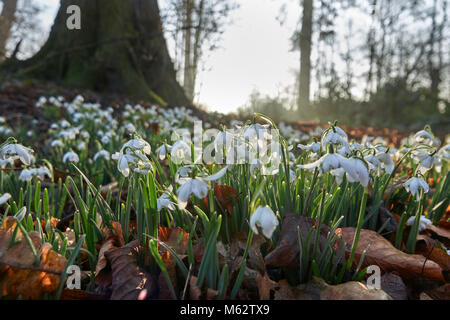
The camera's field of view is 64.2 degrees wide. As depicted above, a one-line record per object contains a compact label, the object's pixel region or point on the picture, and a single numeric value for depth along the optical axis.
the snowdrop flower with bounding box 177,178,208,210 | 0.88
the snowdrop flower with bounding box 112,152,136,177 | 1.19
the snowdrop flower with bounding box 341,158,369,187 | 0.86
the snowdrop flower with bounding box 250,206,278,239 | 0.78
